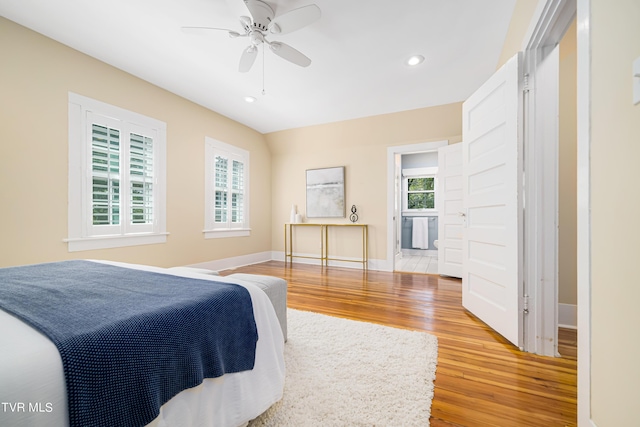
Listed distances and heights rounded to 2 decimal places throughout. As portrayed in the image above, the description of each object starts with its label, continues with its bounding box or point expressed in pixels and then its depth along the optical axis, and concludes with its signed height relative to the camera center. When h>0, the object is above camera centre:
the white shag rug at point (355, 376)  1.20 -0.96
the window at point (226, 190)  4.34 +0.40
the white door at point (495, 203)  1.85 +0.08
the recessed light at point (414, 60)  2.79 +1.68
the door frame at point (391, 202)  4.63 +0.19
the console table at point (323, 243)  4.84 -0.63
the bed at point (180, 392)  0.57 -0.47
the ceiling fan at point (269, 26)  1.94 +1.49
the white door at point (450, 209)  3.98 +0.05
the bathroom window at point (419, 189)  6.62 +0.62
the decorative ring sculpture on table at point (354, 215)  4.96 -0.05
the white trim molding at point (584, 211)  0.99 +0.00
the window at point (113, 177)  2.77 +0.43
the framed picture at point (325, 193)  5.08 +0.40
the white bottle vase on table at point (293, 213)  5.40 -0.01
